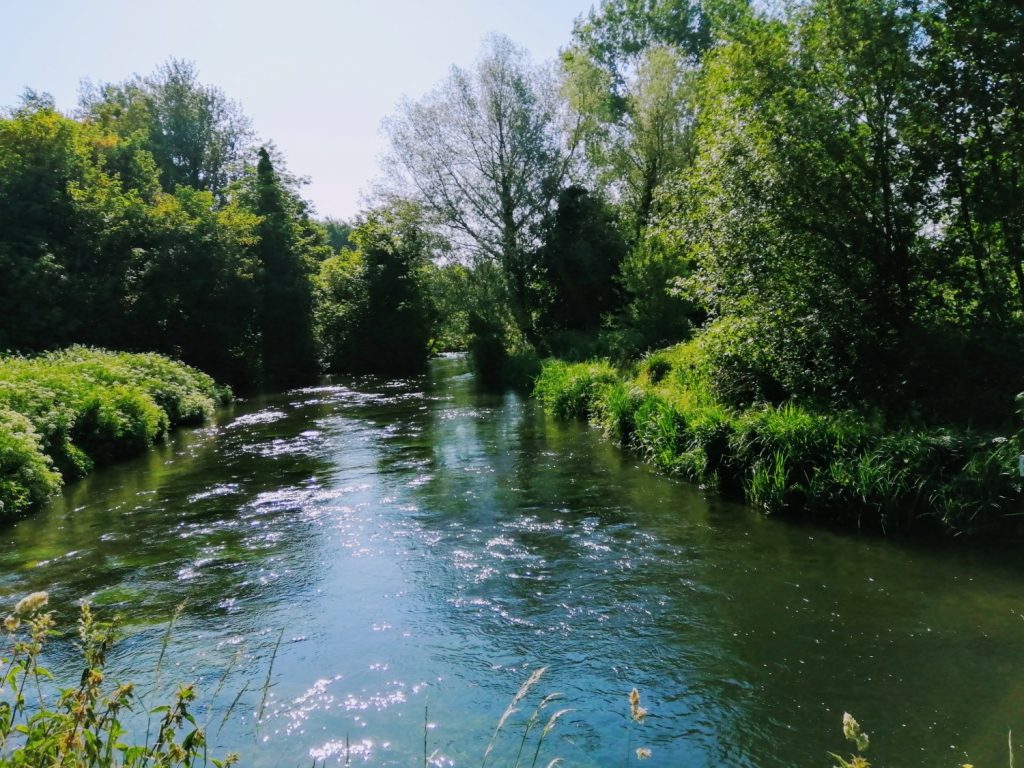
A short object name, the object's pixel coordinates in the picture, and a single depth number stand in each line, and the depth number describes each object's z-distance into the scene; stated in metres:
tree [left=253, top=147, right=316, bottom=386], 35.00
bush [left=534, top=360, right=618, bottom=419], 17.43
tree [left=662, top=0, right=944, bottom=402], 9.80
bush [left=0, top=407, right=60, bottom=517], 10.17
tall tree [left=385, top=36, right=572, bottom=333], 30.11
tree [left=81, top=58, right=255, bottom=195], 46.31
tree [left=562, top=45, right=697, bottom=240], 29.42
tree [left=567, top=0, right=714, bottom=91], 39.06
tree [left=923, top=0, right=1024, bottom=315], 8.88
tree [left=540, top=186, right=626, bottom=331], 30.33
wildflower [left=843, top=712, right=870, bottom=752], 1.95
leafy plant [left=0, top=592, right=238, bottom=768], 2.19
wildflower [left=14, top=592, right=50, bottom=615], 2.18
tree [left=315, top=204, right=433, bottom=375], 36.25
